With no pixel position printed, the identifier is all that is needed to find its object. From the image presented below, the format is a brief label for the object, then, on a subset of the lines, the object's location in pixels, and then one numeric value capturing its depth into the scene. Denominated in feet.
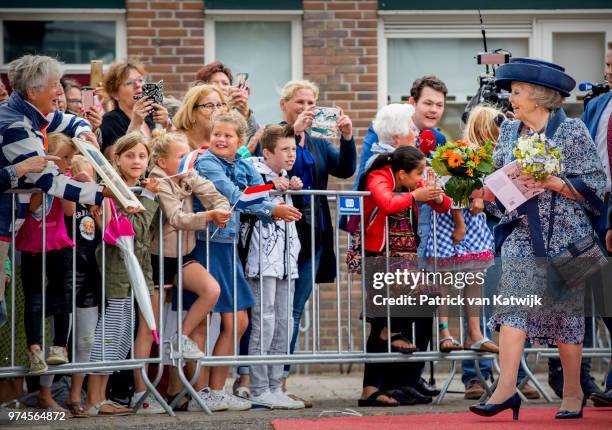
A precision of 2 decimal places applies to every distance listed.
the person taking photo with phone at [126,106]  57.06
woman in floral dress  48.16
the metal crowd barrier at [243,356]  51.03
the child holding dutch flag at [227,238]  53.11
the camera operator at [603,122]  55.31
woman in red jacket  55.98
